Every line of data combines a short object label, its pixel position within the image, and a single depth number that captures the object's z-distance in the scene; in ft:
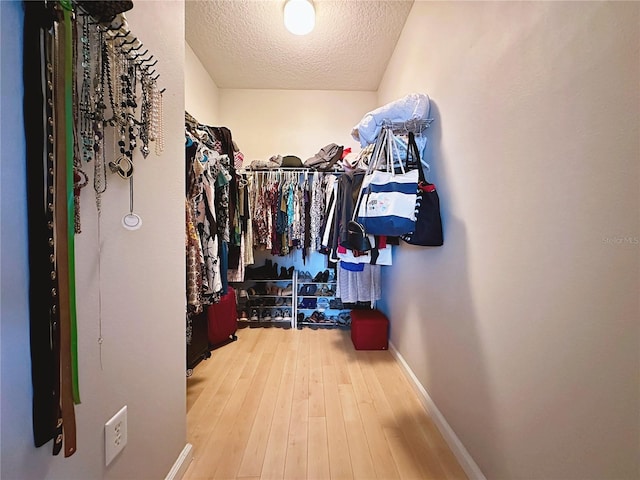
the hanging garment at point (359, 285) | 7.60
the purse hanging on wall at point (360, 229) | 5.13
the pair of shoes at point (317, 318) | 9.10
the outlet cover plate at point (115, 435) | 2.34
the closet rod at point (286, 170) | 8.53
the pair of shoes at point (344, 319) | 9.05
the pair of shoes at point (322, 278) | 9.25
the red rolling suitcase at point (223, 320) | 7.04
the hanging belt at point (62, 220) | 1.71
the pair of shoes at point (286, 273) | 9.21
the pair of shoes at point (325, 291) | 9.01
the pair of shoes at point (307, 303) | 9.37
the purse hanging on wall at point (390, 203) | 4.29
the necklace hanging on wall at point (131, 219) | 2.50
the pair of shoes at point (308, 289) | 9.11
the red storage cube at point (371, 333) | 7.26
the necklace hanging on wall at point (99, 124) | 2.14
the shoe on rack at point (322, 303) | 9.31
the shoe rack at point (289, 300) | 9.07
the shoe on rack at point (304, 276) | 9.48
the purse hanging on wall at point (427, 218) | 4.37
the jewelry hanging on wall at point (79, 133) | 1.97
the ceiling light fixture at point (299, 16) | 5.67
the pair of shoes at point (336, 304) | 9.08
